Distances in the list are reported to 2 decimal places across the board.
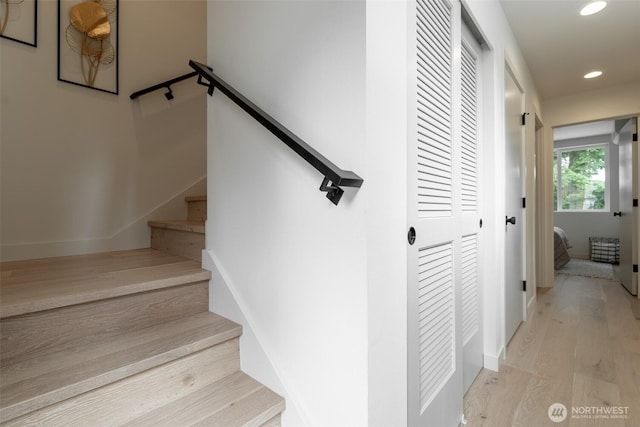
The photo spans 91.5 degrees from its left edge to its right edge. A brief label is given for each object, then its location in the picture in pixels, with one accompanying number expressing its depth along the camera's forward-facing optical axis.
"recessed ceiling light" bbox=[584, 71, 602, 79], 3.15
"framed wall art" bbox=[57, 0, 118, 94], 1.89
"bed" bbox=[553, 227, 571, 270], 4.77
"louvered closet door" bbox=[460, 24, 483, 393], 1.67
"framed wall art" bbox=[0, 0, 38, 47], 1.69
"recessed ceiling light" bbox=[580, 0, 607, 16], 2.08
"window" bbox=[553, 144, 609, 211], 6.09
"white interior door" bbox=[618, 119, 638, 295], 3.52
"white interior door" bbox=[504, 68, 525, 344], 2.18
